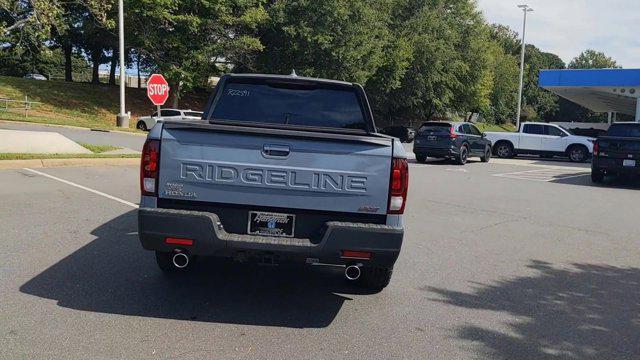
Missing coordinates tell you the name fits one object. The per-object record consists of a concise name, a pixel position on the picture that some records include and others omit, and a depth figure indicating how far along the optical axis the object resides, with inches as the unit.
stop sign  850.8
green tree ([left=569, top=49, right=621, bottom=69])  4197.8
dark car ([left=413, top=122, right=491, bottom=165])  826.2
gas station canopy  1167.0
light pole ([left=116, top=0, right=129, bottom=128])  1055.0
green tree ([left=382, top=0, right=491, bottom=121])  1904.5
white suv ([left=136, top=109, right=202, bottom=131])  1120.0
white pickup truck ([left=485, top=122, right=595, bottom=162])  1014.4
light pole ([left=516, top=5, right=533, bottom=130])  1907.0
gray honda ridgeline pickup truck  167.8
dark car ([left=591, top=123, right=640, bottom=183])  611.5
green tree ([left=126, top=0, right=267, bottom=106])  1418.6
